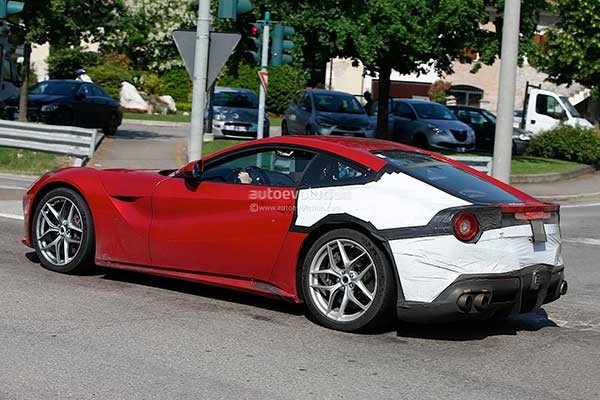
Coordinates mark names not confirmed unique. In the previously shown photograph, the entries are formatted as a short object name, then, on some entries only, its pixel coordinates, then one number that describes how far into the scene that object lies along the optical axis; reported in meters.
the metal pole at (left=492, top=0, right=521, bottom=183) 14.71
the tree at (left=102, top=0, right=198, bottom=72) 50.00
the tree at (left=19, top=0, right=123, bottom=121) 25.38
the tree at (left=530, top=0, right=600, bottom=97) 32.34
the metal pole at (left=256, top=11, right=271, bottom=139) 17.05
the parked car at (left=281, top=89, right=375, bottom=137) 28.03
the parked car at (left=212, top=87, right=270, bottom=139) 30.22
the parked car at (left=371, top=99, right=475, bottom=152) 29.16
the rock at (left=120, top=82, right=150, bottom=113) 44.25
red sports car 7.10
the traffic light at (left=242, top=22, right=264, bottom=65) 17.52
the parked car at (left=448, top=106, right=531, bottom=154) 33.00
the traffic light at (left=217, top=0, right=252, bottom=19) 14.09
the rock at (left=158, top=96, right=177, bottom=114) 46.31
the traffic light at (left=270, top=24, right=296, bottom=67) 17.80
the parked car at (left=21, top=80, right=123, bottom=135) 28.44
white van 33.59
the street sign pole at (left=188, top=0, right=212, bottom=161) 13.41
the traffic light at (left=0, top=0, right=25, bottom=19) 18.11
